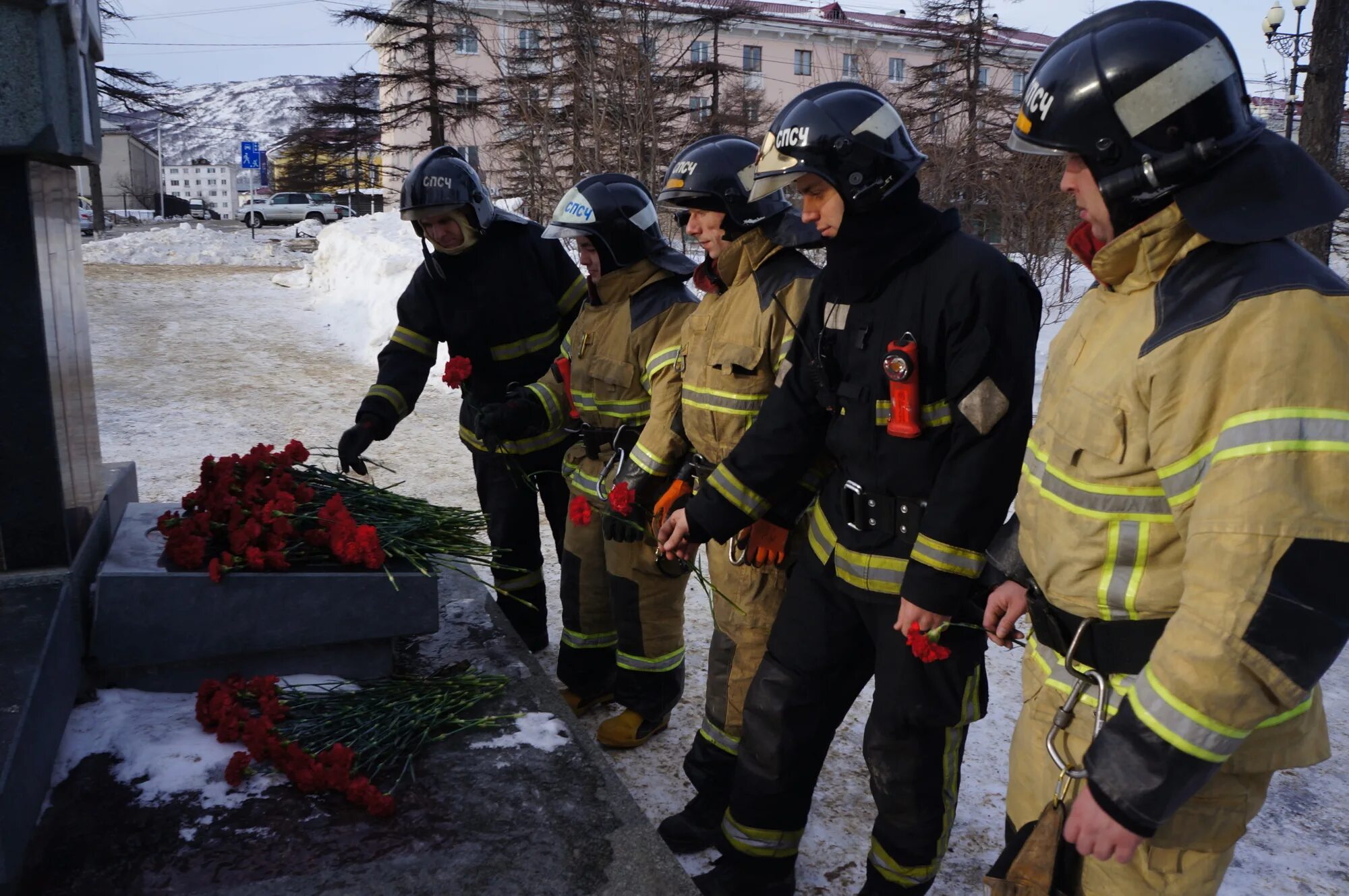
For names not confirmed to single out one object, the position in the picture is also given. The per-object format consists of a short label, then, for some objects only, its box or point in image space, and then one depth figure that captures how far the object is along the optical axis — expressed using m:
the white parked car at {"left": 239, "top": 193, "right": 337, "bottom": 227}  43.50
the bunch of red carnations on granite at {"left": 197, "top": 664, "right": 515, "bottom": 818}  2.61
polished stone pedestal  2.95
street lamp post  12.10
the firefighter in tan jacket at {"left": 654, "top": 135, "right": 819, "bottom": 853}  3.24
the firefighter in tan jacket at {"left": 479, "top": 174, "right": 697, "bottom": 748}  3.93
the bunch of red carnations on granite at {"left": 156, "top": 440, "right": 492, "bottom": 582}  3.09
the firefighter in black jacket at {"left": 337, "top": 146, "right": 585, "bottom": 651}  4.57
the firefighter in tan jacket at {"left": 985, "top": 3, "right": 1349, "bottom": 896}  1.54
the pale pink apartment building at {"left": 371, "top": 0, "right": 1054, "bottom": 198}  23.16
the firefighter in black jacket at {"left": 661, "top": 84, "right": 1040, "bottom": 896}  2.53
